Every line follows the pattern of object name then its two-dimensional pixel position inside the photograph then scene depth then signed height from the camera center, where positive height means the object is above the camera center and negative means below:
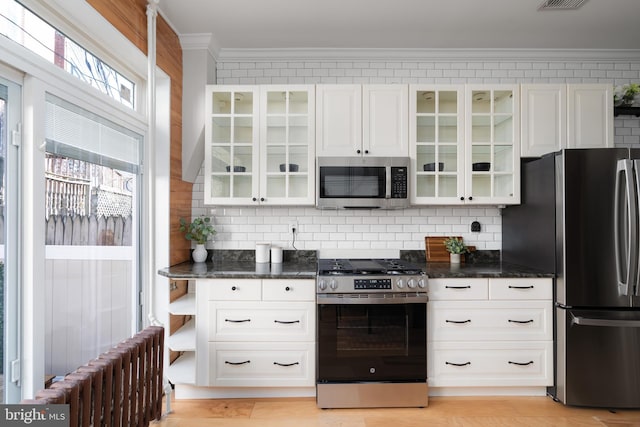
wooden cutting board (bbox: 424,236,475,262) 3.29 -0.32
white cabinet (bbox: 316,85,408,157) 2.98 +0.77
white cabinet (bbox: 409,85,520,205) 3.00 +0.58
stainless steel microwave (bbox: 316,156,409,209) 2.96 +0.27
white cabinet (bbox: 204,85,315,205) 3.01 +0.57
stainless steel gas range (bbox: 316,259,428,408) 2.55 -0.87
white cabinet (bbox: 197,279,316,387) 2.61 -0.84
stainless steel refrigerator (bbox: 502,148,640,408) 2.41 -0.39
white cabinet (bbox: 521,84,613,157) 2.96 +0.77
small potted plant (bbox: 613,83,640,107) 3.11 +1.04
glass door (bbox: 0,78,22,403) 1.63 -0.12
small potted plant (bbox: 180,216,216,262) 3.16 -0.16
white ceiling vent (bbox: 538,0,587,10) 2.61 +1.52
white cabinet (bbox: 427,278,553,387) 2.65 -0.87
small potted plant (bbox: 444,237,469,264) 3.18 -0.30
